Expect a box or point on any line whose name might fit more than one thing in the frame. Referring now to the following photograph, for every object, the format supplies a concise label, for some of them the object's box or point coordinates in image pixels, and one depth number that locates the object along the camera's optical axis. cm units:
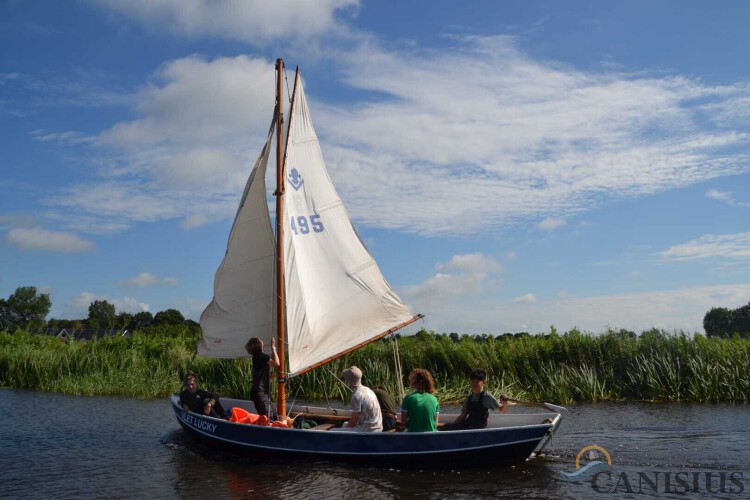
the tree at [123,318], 9731
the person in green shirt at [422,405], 1225
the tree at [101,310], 14538
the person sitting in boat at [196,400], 1526
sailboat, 1484
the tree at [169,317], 9588
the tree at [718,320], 8144
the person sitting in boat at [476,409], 1247
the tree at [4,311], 13300
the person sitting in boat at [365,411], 1255
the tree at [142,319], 10190
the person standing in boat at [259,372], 1402
